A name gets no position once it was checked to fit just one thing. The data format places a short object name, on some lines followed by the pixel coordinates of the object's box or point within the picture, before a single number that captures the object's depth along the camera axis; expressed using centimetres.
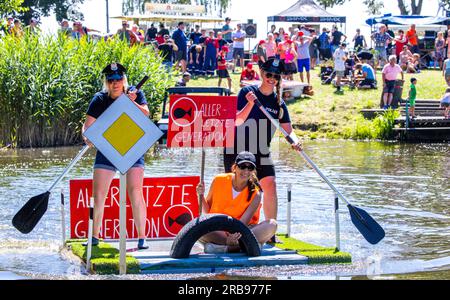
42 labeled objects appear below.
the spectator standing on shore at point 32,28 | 2667
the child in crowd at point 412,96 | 2864
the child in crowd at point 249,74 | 2966
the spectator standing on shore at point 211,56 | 3434
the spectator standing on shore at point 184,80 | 2970
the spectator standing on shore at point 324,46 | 3931
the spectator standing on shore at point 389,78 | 3009
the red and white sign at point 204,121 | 1167
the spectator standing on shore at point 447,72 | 3038
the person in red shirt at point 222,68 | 3209
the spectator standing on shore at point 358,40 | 4025
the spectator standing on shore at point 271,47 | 3391
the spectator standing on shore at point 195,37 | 3566
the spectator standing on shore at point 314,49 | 3962
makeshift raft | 1046
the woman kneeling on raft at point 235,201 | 1099
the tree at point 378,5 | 6262
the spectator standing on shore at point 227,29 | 4024
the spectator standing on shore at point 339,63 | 3306
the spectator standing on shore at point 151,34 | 3578
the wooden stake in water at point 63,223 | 1208
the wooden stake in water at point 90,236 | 1045
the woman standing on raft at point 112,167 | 1120
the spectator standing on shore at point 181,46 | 3331
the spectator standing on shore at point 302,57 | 3369
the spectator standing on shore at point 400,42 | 3755
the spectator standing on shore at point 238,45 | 3653
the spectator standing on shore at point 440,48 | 3809
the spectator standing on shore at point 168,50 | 3209
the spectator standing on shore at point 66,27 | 3116
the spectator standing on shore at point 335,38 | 3944
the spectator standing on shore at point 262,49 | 3393
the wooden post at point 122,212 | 970
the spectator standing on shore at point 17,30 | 2689
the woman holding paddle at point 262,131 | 1163
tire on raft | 1066
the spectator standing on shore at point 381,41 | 3656
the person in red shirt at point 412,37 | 3844
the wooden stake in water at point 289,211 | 1243
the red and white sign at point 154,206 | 1227
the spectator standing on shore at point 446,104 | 2861
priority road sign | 968
